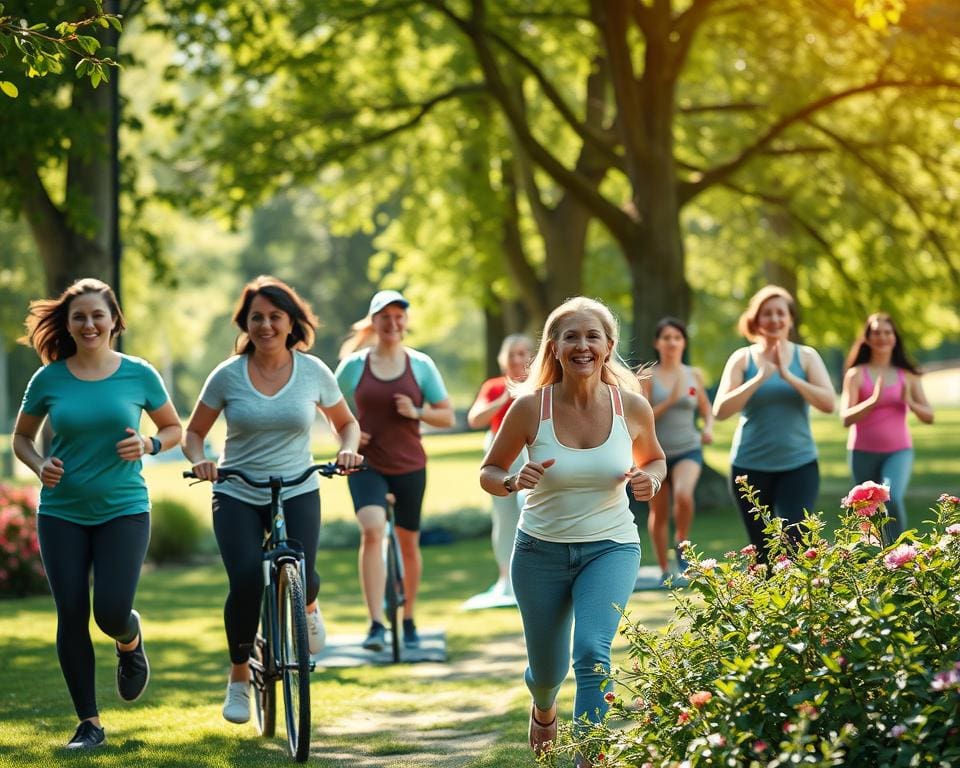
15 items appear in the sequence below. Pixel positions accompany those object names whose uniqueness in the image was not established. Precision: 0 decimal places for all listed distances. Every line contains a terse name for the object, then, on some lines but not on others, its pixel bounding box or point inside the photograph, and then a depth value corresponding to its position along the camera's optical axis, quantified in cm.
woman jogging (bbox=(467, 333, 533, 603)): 1186
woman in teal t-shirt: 746
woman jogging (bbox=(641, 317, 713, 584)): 1312
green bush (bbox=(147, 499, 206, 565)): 2017
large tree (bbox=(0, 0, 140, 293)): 1372
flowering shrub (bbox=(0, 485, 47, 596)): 1608
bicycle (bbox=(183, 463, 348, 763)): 695
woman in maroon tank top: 1056
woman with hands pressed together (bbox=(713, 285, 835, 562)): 964
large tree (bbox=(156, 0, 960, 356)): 2055
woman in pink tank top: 1095
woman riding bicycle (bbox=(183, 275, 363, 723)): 765
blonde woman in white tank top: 616
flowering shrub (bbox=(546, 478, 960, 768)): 452
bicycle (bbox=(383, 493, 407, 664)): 1057
